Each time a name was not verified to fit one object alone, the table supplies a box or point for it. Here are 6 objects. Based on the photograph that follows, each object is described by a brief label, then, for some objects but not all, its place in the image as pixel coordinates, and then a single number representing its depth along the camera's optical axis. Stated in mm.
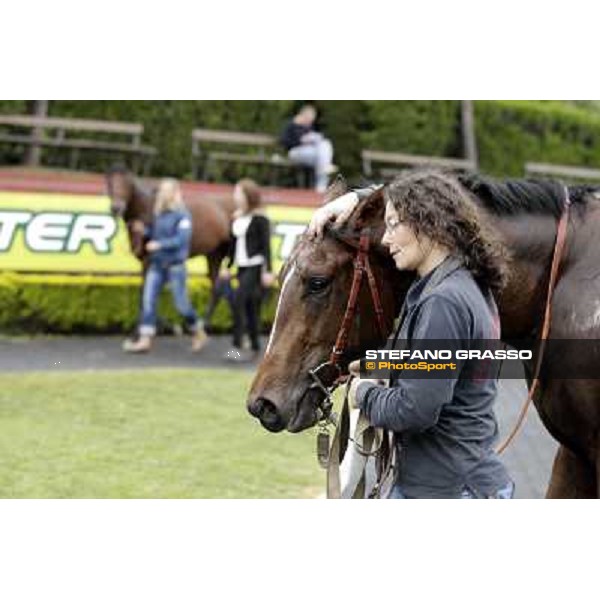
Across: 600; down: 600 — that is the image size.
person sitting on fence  12539
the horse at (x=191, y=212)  10836
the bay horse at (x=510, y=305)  3297
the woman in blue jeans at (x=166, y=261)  10648
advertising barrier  10188
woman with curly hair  2859
